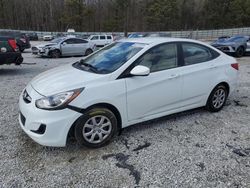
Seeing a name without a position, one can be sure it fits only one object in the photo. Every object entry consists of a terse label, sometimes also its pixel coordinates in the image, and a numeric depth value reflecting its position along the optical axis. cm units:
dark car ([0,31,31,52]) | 1661
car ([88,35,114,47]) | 2288
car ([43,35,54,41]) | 3874
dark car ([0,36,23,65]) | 720
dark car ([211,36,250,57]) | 1326
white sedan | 284
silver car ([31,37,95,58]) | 1373
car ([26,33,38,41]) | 3903
